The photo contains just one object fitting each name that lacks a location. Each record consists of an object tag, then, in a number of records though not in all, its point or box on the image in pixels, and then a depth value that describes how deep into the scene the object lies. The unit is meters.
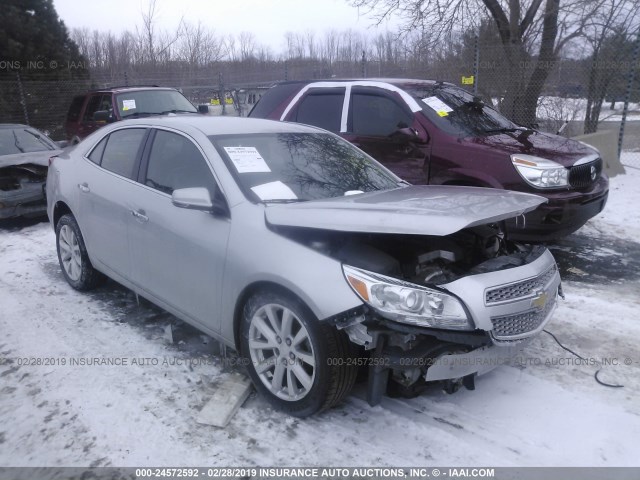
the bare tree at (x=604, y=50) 10.46
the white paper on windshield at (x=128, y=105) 9.47
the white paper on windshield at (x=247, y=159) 3.33
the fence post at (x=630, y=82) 9.44
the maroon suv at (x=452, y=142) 4.88
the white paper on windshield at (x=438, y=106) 5.63
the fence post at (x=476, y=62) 10.38
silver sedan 2.57
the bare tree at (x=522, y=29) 11.28
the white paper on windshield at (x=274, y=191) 3.19
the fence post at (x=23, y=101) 14.07
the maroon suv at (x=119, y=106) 9.45
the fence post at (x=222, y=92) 15.96
